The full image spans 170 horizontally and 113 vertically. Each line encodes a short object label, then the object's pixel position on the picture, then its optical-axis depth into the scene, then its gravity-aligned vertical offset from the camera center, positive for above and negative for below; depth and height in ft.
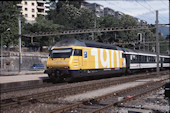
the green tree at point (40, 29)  211.31 +27.29
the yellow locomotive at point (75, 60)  60.80 -0.35
